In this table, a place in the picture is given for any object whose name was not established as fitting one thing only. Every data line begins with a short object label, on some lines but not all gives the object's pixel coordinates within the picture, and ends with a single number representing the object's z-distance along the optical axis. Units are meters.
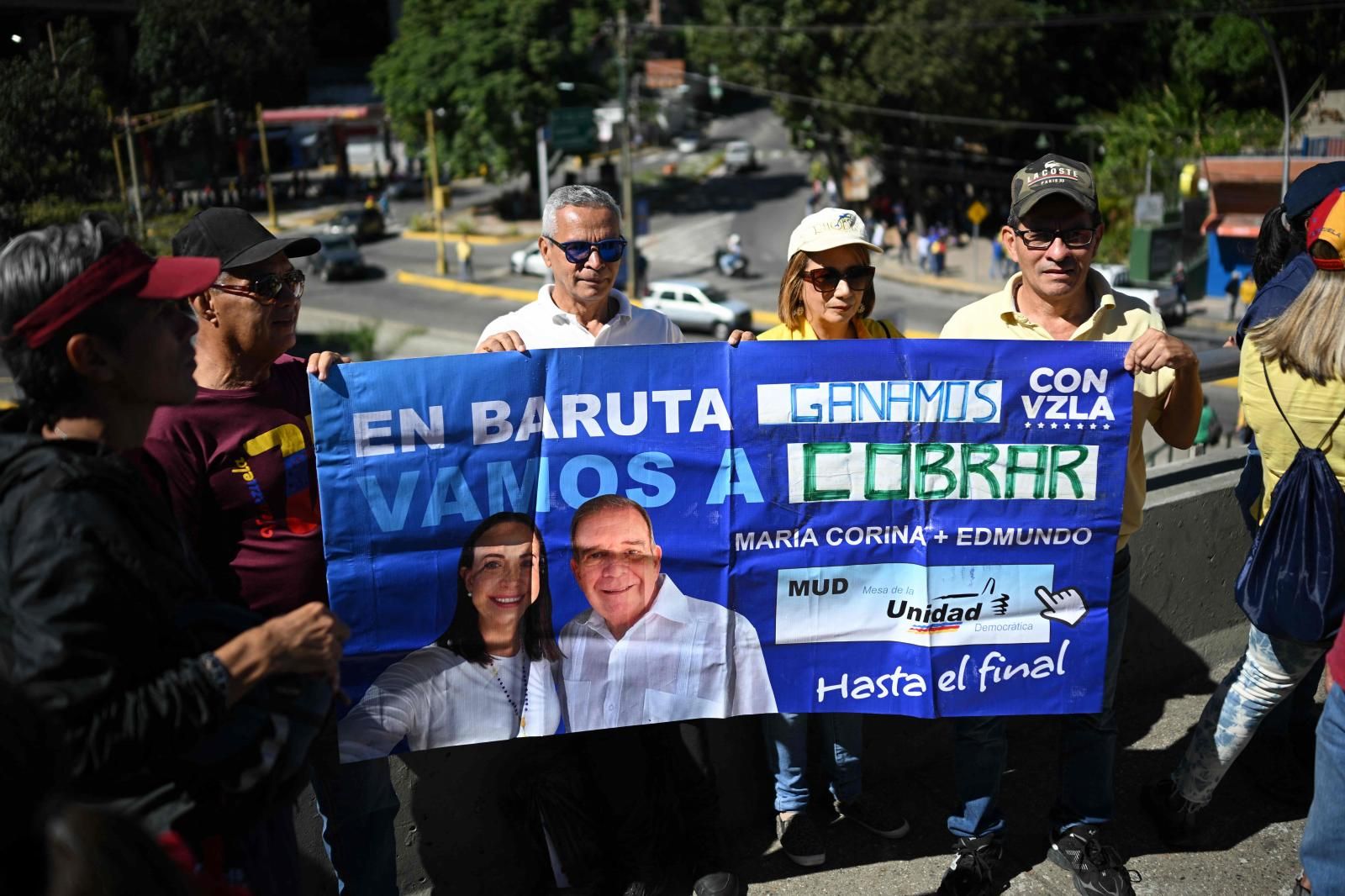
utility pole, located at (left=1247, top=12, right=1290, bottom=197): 23.05
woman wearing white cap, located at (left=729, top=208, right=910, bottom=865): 3.82
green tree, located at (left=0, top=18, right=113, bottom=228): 9.55
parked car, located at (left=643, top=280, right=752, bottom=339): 30.67
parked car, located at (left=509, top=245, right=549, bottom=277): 40.66
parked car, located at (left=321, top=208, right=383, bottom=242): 47.91
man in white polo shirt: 3.83
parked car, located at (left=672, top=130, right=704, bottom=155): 68.31
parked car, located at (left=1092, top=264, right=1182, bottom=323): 30.21
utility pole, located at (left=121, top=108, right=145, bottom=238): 14.88
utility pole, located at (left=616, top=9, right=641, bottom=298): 33.00
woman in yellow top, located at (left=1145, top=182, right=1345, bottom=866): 3.45
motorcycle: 40.47
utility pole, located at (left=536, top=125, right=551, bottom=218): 43.28
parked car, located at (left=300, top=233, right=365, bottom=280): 40.06
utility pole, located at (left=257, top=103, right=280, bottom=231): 35.47
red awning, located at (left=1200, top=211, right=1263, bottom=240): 32.91
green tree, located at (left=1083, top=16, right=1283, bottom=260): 36.41
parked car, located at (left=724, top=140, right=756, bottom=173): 61.19
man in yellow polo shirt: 3.65
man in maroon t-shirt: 3.05
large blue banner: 3.43
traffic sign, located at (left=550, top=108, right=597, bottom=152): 42.78
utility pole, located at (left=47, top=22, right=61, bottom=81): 10.27
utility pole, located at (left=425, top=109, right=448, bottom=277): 41.23
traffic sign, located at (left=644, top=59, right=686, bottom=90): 64.00
